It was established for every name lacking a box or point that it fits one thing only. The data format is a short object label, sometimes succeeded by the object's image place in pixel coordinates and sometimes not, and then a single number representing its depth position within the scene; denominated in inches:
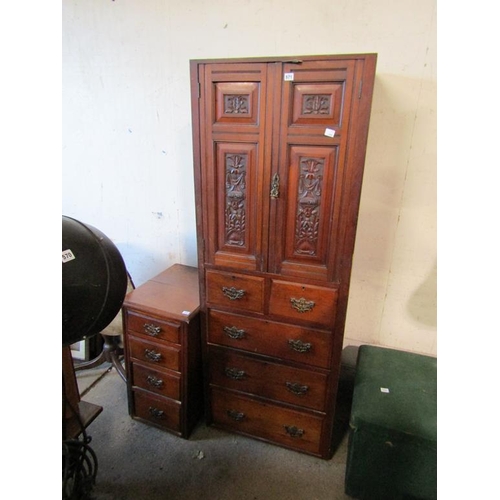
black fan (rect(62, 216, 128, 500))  32.2
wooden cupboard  46.8
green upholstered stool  52.4
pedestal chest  64.0
